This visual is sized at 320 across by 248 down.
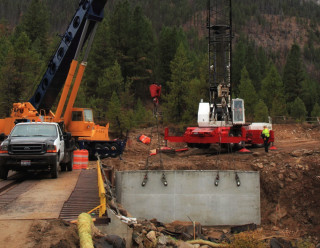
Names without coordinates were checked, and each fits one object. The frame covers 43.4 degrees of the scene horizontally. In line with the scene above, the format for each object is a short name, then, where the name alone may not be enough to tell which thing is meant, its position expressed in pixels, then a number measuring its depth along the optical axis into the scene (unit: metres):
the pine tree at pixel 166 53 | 55.53
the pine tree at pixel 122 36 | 54.25
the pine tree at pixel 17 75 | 34.00
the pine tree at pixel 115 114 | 35.84
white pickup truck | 13.46
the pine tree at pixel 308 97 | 66.67
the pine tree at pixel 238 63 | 61.47
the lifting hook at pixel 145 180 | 17.16
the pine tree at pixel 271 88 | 53.34
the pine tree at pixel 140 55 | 54.88
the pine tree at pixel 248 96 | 48.12
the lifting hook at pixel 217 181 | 17.03
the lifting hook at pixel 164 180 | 17.12
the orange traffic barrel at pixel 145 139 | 30.41
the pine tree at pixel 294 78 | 66.01
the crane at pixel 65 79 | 20.47
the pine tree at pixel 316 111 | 60.49
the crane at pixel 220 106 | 22.08
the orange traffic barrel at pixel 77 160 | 19.00
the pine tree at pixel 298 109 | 54.62
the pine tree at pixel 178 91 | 39.66
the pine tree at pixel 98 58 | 50.78
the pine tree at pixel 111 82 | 40.84
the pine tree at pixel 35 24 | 65.38
